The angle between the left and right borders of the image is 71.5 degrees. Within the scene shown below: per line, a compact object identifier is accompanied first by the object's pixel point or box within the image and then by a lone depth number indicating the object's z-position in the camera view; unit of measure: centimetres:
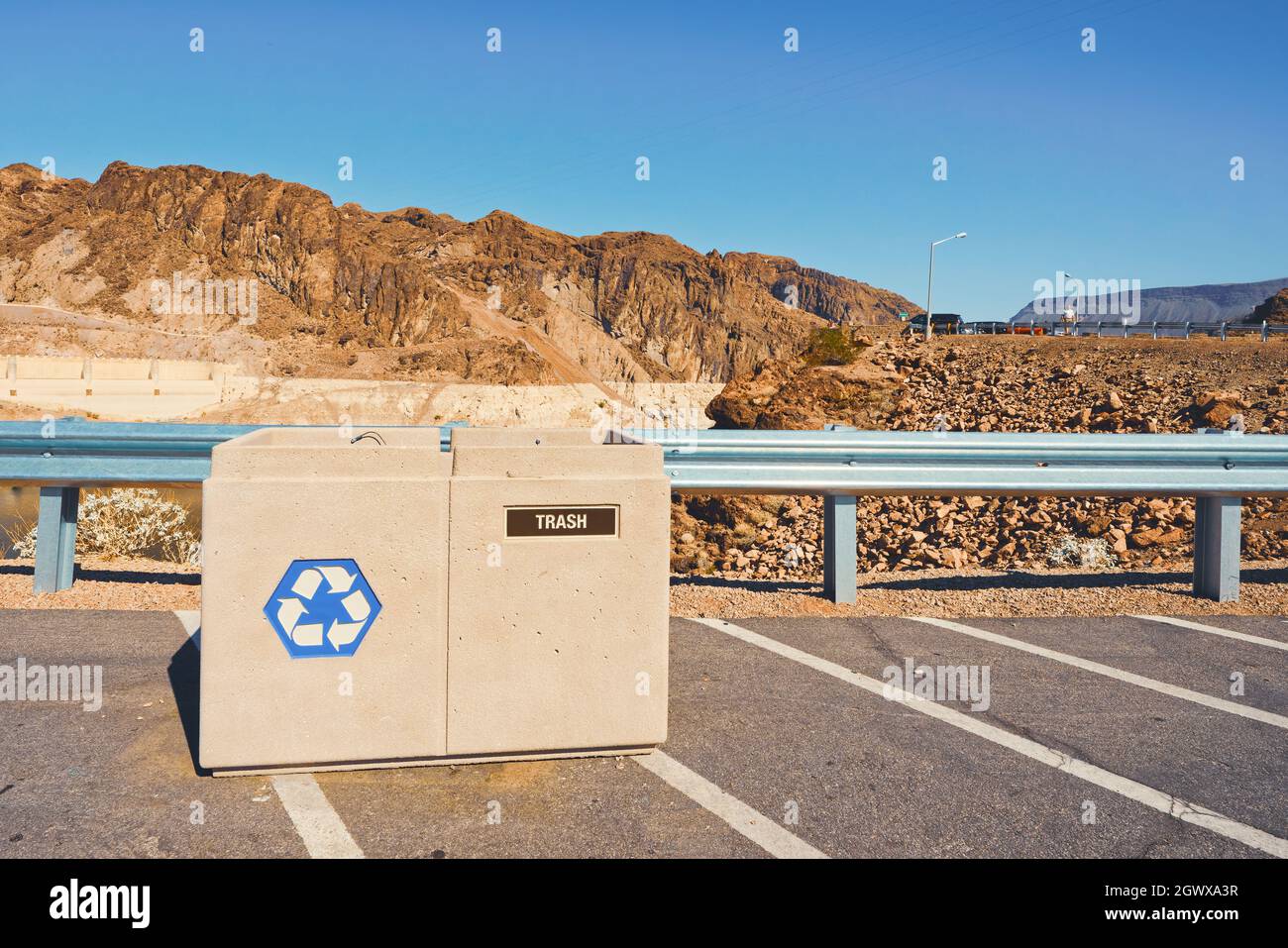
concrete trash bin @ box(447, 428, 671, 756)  365
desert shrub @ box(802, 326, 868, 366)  2416
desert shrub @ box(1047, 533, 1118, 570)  851
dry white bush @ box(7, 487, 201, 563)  822
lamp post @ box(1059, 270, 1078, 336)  3591
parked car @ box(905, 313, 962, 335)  3738
